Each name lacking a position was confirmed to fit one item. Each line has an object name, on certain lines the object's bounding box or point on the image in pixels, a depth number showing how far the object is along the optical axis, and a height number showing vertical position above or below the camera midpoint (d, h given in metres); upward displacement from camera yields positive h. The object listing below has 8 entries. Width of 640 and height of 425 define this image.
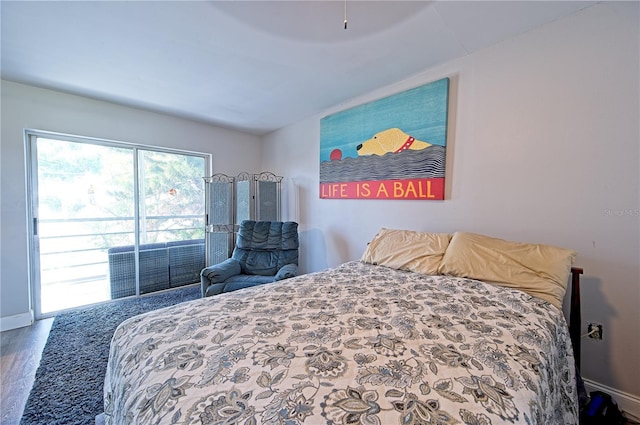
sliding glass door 2.82 -0.22
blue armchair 2.84 -0.61
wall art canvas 2.24 +0.61
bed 0.66 -0.53
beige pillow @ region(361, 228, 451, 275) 1.91 -0.37
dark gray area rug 1.49 -1.25
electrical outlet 1.60 -0.80
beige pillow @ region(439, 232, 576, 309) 1.43 -0.37
